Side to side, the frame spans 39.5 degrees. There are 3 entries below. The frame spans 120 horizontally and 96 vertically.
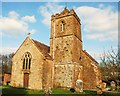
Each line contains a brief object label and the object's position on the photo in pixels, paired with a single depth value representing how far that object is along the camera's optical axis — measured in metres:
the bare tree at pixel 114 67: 12.51
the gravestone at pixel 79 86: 21.77
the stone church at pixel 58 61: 25.73
